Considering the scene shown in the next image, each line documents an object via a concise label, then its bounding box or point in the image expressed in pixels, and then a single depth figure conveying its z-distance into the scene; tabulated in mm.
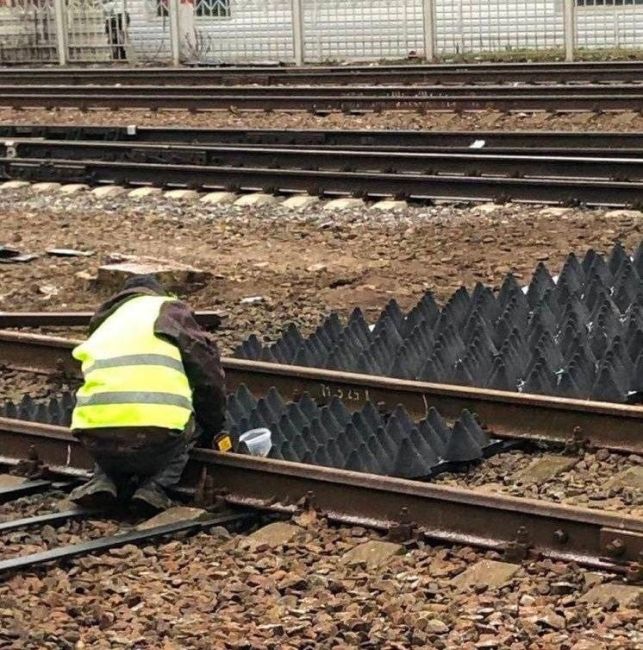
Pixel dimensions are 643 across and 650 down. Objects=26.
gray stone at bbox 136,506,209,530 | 6617
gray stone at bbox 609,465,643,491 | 6613
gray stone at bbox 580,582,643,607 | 5434
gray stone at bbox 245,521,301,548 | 6315
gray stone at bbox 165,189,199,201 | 14930
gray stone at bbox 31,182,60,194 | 16062
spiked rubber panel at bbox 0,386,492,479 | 6840
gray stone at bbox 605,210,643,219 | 12477
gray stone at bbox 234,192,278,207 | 14391
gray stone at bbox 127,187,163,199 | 15219
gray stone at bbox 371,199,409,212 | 13719
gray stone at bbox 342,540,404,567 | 6055
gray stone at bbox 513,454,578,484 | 6828
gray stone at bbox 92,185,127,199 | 15430
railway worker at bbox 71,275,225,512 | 6641
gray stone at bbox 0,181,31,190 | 16406
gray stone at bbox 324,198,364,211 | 13938
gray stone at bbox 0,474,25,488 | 7256
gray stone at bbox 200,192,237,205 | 14633
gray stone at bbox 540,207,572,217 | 12906
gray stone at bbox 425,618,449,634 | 5289
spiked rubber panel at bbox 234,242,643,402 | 7777
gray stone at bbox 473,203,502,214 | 13312
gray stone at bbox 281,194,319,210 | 14148
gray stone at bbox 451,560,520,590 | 5711
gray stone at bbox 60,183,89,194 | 15823
